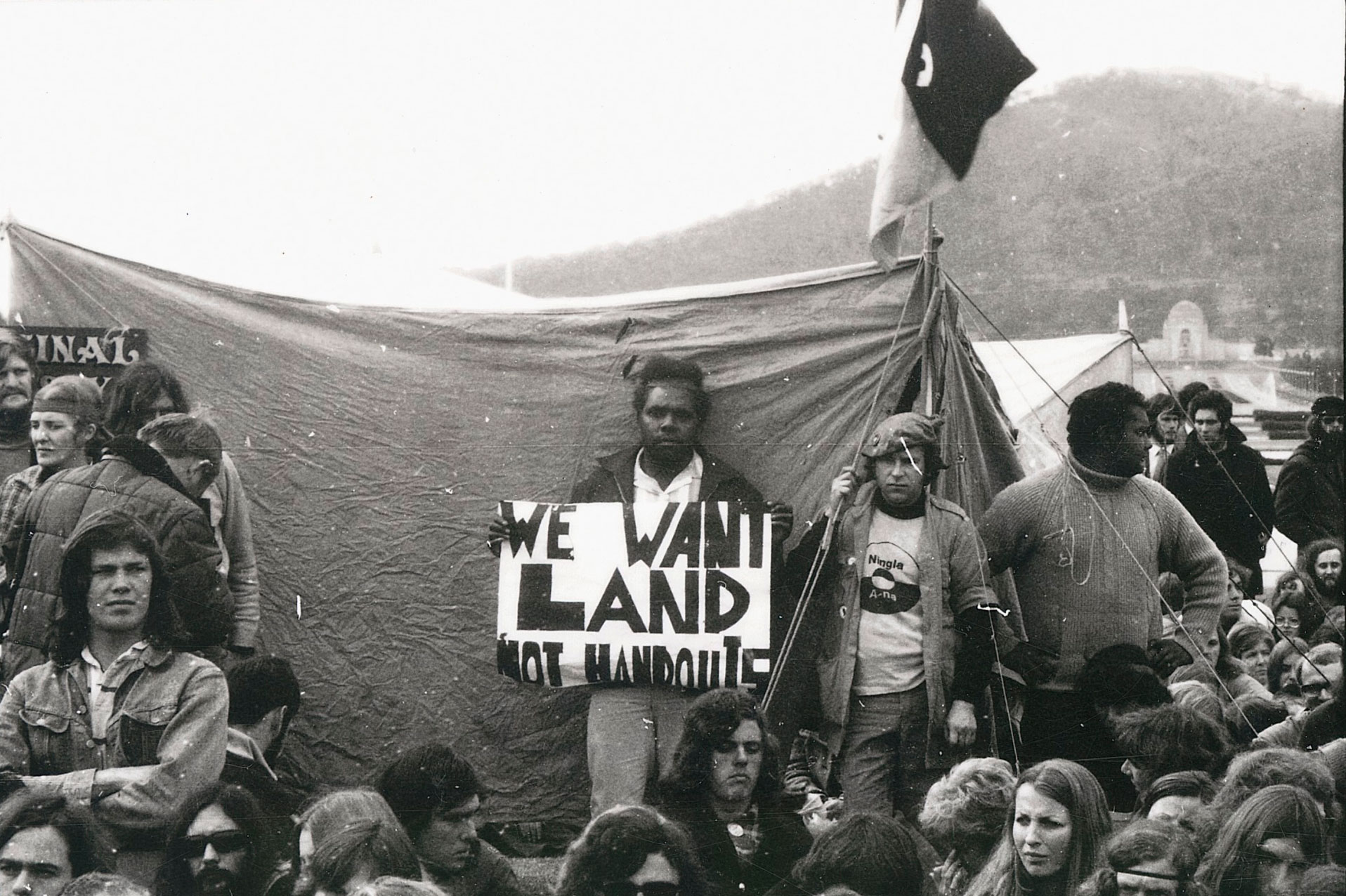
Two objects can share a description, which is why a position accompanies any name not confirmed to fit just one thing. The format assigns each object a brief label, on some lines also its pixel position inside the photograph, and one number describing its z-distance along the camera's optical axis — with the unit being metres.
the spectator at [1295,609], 5.68
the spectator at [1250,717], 5.13
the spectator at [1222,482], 5.54
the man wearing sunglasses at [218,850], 4.62
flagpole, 5.23
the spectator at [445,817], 4.64
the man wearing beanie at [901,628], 4.90
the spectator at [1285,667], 5.52
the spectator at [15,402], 5.26
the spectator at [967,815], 4.62
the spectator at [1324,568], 5.68
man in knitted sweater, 5.20
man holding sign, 5.03
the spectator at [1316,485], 5.56
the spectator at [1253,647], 5.69
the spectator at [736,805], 4.72
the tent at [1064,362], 5.74
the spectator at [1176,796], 4.71
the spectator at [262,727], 4.80
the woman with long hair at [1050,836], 4.45
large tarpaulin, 5.25
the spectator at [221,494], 5.14
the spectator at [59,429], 5.14
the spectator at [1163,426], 5.56
